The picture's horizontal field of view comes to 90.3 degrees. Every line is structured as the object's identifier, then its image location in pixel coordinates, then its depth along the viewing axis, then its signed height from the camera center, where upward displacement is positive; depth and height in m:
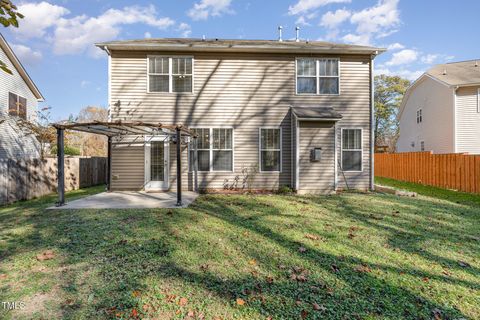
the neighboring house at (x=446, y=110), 13.55 +3.26
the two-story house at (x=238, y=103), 9.21 +2.30
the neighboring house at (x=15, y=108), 12.16 +2.94
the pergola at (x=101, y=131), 6.29 +0.97
